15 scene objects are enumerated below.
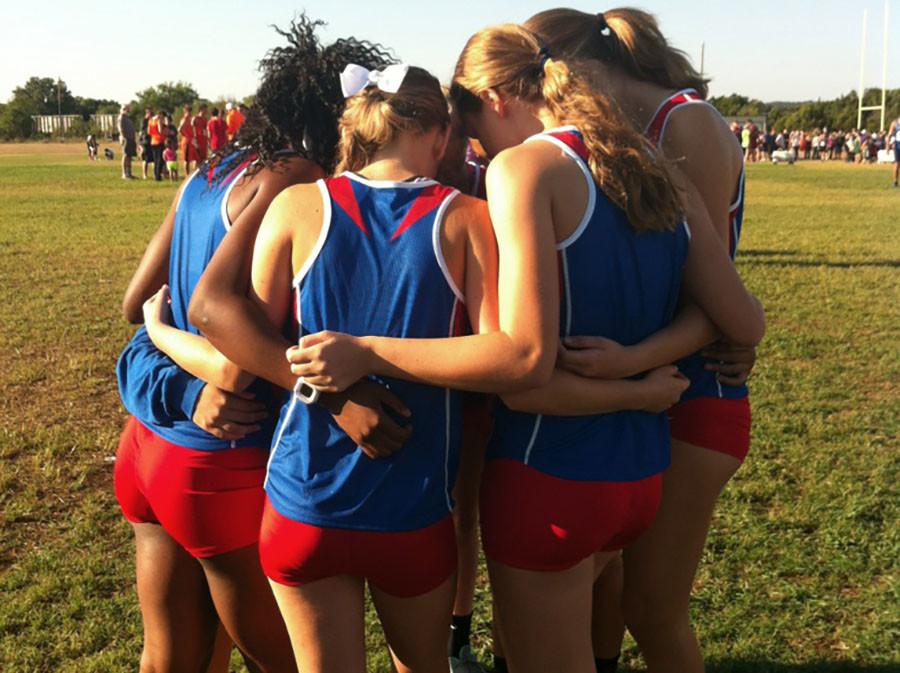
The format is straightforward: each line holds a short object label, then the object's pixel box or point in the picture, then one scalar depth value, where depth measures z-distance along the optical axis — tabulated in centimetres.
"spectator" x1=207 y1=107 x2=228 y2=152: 2582
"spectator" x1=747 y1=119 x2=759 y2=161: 4872
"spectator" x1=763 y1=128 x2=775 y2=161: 5091
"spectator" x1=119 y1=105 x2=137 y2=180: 2841
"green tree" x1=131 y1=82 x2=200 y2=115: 8725
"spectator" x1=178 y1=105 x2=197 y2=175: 2789
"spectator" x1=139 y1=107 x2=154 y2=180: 2858
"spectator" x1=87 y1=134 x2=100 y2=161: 4656
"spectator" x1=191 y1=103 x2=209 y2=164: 2765
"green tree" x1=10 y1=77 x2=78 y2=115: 9712
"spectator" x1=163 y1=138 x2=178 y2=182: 2811
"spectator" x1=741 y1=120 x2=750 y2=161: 4554
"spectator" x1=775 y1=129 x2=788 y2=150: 5216
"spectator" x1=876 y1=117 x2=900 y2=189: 2705
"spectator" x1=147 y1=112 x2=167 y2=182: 2756
